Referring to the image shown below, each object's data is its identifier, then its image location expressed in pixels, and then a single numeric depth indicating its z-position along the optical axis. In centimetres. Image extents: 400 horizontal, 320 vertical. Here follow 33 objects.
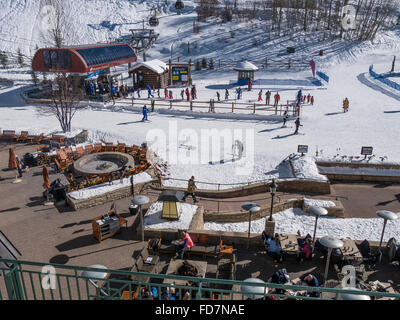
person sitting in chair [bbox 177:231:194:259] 1023
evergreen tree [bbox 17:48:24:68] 5221
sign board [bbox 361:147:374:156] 1780
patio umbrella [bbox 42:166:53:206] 1308
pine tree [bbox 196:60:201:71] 4783
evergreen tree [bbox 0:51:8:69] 5118
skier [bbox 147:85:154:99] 3303
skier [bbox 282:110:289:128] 2398
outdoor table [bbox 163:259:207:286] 922
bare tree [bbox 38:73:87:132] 2205
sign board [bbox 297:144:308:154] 1819
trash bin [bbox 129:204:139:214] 1272
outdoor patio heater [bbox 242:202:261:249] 1065
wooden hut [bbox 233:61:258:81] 3866
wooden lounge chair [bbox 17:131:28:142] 2050
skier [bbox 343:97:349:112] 2720
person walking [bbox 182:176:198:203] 1430
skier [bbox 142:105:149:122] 2521
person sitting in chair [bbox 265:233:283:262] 1015
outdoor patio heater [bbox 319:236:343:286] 856
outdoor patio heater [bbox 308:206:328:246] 1046
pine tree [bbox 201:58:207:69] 4819
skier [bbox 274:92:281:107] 2832
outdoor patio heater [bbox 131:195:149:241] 1049
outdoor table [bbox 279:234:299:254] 1046
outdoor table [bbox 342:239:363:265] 1000
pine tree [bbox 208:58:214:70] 4775
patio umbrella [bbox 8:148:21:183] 1495
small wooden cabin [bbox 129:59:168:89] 3659
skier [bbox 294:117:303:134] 2236
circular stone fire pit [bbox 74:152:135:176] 1593
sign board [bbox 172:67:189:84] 3881
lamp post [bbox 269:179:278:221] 1102
